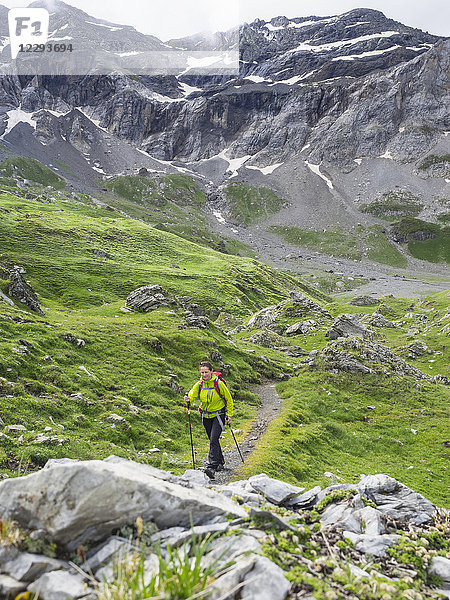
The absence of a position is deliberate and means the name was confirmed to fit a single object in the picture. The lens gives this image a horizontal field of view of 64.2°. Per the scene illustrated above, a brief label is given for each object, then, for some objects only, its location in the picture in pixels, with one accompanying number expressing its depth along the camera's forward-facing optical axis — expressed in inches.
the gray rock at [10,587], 173.5
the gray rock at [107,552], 205.0
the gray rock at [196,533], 221.0
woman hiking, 555.5
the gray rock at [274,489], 378.3
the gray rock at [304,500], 375.9
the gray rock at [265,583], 182.2
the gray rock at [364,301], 4018.2
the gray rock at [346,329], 1827.0
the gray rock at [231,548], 205.2
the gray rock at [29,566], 185.8
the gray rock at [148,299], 1845.5
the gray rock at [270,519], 258.4
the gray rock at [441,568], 264.2
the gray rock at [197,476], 460.1
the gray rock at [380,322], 2728.8
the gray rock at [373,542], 278.4
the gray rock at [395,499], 368.2
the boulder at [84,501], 214.8
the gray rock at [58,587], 176.9
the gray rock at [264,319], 2268.7
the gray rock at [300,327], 2142.0
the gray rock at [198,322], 1571.1
